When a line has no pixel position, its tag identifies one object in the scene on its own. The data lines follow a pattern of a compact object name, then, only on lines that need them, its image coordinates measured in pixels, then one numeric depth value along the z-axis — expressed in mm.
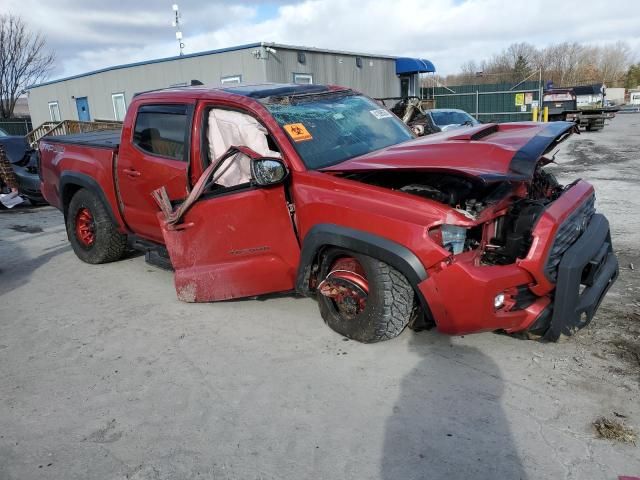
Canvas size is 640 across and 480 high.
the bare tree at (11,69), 34969
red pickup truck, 3211
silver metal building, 19172
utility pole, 22281
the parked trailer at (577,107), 25438
